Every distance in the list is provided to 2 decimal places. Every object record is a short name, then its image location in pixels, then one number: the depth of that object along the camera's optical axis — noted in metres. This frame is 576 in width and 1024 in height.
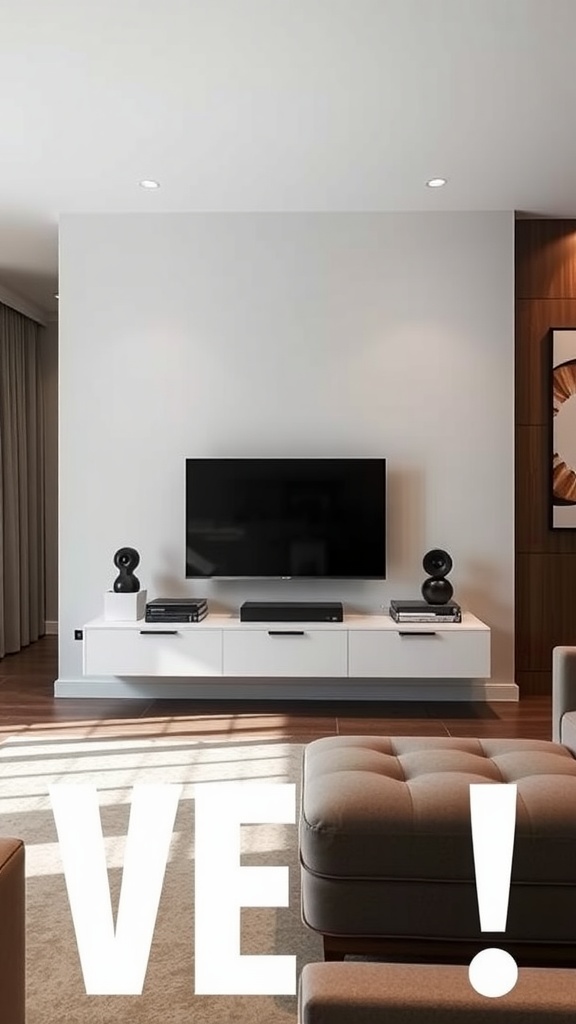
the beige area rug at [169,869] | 1.85
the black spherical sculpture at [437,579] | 4.55
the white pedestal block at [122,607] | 4.51
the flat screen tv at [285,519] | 4.67
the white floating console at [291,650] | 4.36
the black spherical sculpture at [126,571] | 4.59
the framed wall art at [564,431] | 4.82
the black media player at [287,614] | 4.47
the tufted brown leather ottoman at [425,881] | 1.84
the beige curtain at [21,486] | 6.39
